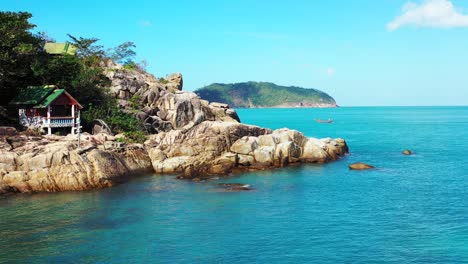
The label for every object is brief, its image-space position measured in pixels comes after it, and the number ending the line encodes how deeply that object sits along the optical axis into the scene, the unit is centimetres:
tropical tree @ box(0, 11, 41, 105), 4306
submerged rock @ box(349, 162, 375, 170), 4706
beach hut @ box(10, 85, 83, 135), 4456
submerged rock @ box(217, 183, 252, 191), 3666
